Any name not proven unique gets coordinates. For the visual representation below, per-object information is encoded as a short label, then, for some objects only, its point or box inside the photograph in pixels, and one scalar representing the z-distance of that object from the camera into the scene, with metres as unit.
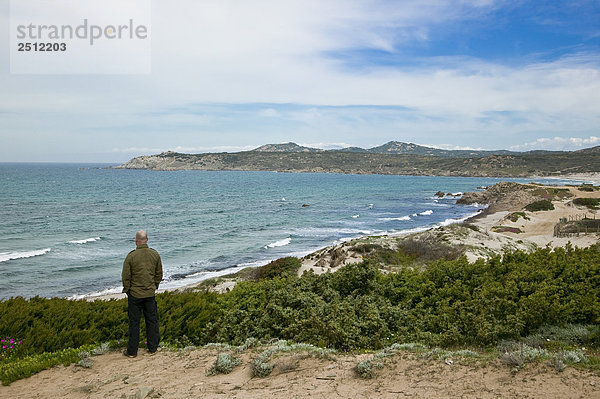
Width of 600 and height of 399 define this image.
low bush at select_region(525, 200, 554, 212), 45.12
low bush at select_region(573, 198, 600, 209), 45.66
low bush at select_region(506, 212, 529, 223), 38.88
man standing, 7.16
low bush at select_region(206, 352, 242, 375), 6.16
